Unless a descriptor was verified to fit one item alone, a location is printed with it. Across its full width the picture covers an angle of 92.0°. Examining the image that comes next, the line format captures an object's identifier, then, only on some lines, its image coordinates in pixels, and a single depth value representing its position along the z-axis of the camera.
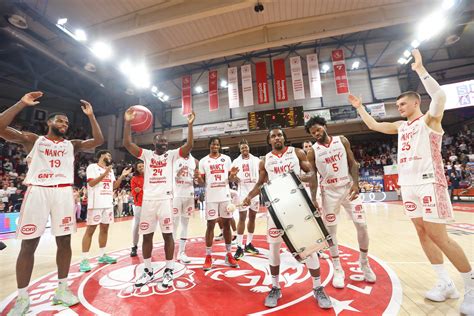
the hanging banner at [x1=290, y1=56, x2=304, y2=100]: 13.54
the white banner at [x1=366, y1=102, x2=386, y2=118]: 17.33
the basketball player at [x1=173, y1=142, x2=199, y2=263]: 4.93
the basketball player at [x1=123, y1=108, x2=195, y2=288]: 3.52
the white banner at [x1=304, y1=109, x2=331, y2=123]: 17.94
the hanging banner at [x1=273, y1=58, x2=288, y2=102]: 14.04
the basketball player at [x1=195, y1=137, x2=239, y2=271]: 4.27
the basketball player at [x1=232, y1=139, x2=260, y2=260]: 5.22
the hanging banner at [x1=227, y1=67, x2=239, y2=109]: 14.70
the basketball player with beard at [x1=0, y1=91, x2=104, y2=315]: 2.79
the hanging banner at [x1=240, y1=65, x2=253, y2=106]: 13.91
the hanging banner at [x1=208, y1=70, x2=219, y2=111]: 14.53
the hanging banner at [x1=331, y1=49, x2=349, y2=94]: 13.56
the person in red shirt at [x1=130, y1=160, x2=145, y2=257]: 5.13
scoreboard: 16.12
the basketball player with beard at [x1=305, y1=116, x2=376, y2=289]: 3.32
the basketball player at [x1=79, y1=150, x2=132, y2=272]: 4.47
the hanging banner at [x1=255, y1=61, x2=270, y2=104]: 14.16
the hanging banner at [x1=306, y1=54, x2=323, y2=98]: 14.22
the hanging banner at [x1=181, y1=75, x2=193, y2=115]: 15.54
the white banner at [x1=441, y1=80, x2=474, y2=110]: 13.91
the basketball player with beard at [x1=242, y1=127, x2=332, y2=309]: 2.68
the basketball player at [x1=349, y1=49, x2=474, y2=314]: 2.46
